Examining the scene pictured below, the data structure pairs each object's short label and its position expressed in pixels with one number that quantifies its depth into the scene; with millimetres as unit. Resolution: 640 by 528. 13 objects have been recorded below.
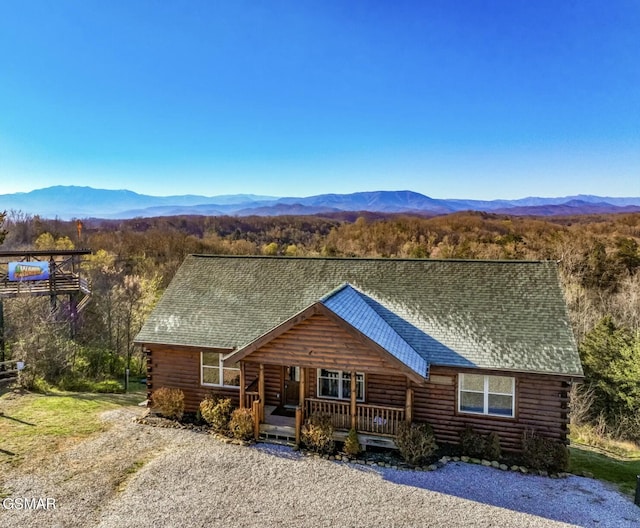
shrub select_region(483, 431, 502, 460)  13930
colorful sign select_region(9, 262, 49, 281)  25109
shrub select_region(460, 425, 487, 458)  14041
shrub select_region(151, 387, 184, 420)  16578
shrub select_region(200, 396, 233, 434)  15586
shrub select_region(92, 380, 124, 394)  23169
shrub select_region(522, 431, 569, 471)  13438
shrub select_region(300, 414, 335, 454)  14117
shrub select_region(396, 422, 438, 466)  13633
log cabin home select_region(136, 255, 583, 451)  14023
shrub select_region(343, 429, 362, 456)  13961
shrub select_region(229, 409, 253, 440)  14953
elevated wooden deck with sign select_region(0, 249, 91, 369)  25125
